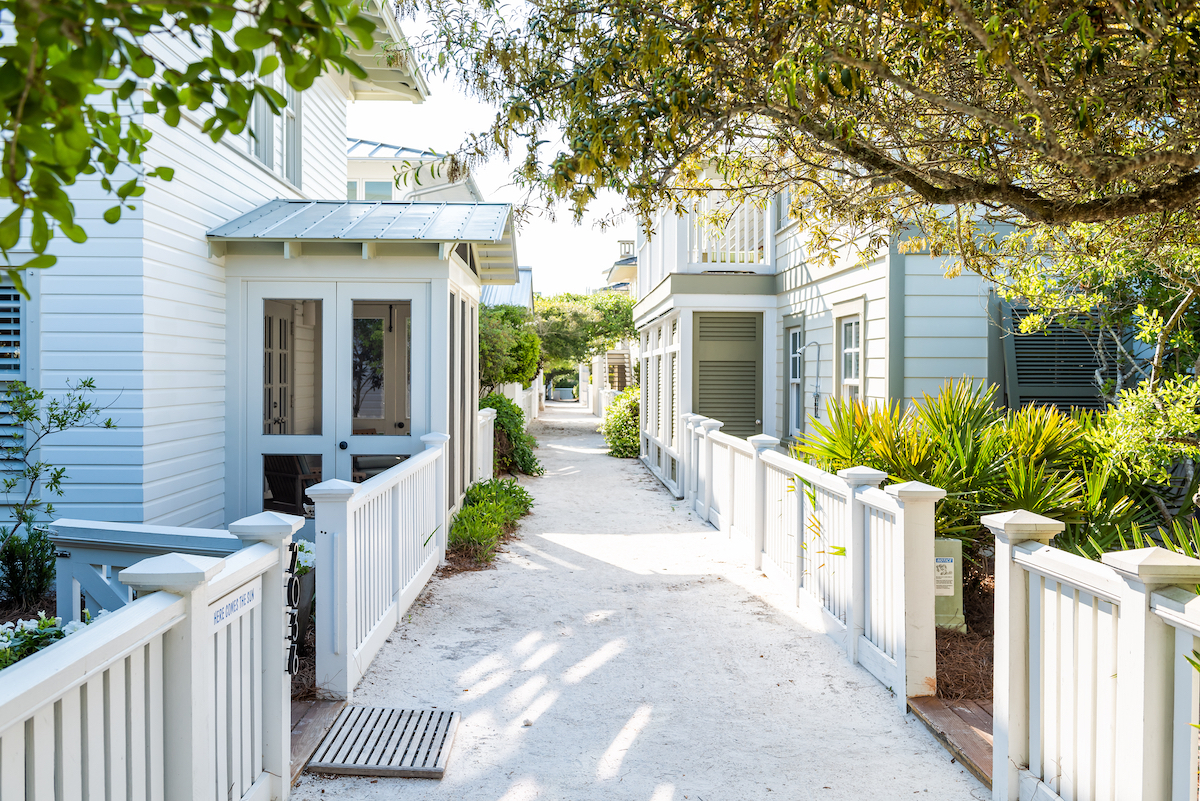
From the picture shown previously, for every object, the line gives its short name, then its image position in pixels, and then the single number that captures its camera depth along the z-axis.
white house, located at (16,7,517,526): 6.00
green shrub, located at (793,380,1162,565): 5.13
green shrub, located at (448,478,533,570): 7.56
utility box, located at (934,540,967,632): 4.78
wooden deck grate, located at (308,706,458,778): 3.48
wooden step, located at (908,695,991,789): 3.47
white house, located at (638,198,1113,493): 7.61
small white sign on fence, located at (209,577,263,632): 2.67
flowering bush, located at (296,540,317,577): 4.81
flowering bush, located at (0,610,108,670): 3.00
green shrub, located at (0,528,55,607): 5.55
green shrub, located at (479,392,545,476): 14.06
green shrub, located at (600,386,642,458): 17.55
